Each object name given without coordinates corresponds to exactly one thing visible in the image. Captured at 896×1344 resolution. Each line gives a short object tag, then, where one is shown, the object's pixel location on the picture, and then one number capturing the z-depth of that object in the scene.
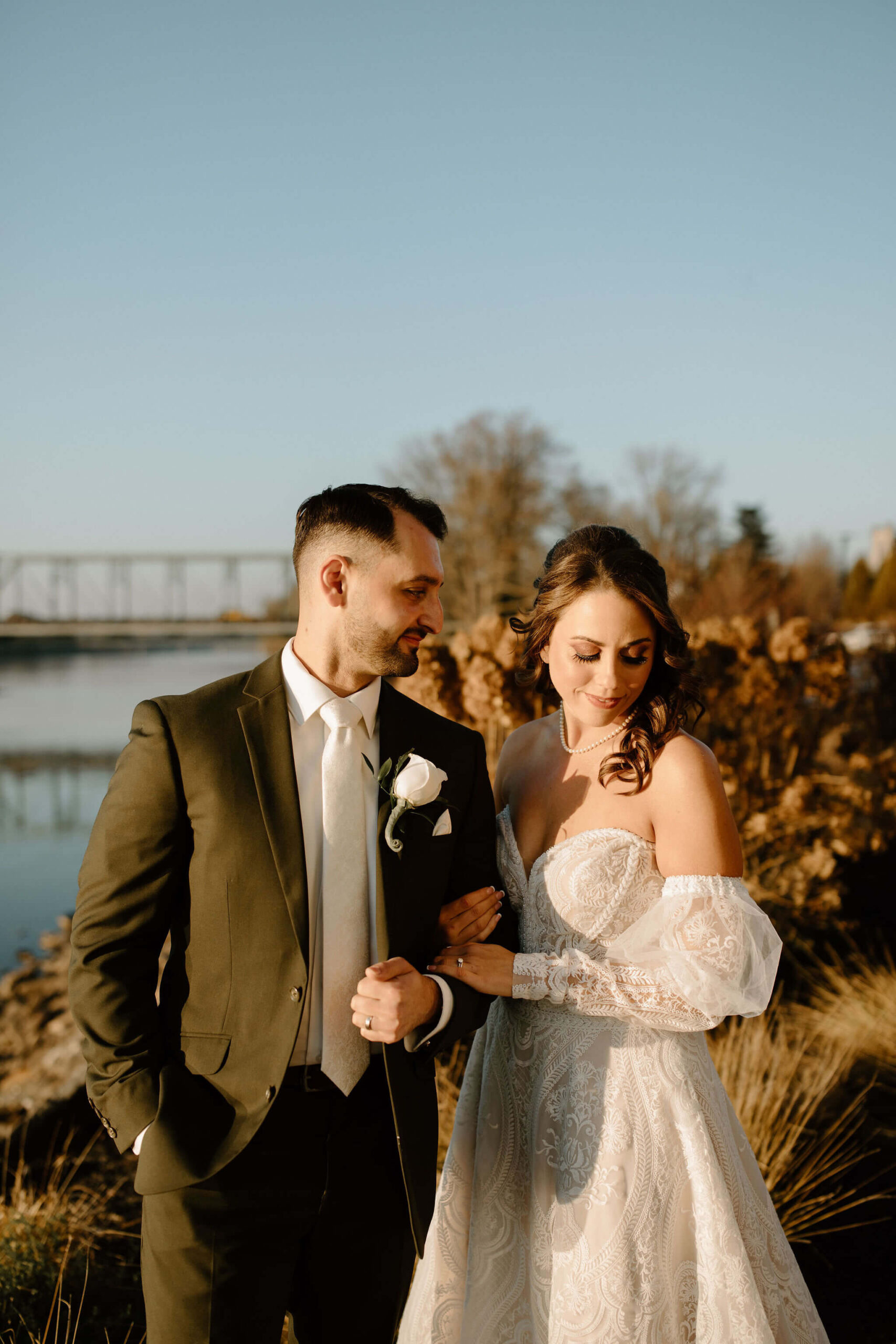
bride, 2.21
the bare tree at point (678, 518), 33.09
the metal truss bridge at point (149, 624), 29.28
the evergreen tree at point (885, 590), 39.03
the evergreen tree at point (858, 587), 43.62
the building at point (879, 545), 73.44
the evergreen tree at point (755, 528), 45.38
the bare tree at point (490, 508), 29.48
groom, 1.98
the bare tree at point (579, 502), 31.77
